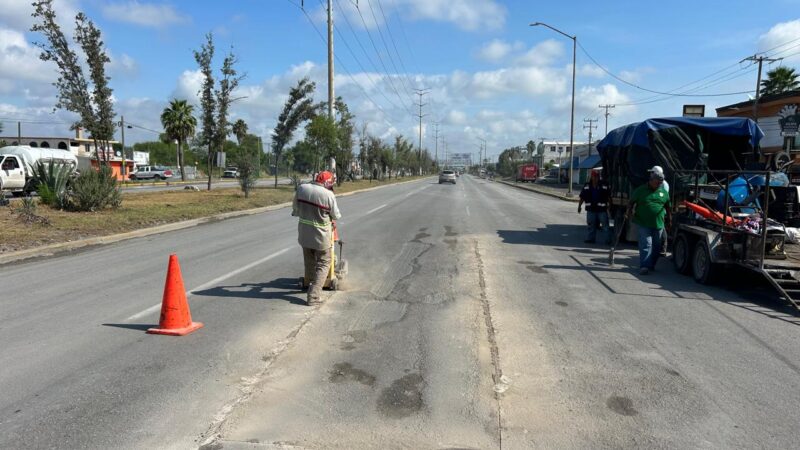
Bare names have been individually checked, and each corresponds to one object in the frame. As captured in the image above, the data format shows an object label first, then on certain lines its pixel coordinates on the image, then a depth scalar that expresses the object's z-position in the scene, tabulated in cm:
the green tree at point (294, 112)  3581
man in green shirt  949
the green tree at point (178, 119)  5919
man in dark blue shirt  1331
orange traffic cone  593
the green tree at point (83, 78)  1950
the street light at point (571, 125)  3384
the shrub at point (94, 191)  1738
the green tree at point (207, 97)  2703
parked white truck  2619
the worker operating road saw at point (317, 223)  712
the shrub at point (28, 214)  1435
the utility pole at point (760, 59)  3596
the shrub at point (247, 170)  2741
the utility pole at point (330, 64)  3556
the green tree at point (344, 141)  4744
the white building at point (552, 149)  13512
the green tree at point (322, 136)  3628
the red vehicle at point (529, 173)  8493
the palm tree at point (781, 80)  4294
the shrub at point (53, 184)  1755
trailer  773
